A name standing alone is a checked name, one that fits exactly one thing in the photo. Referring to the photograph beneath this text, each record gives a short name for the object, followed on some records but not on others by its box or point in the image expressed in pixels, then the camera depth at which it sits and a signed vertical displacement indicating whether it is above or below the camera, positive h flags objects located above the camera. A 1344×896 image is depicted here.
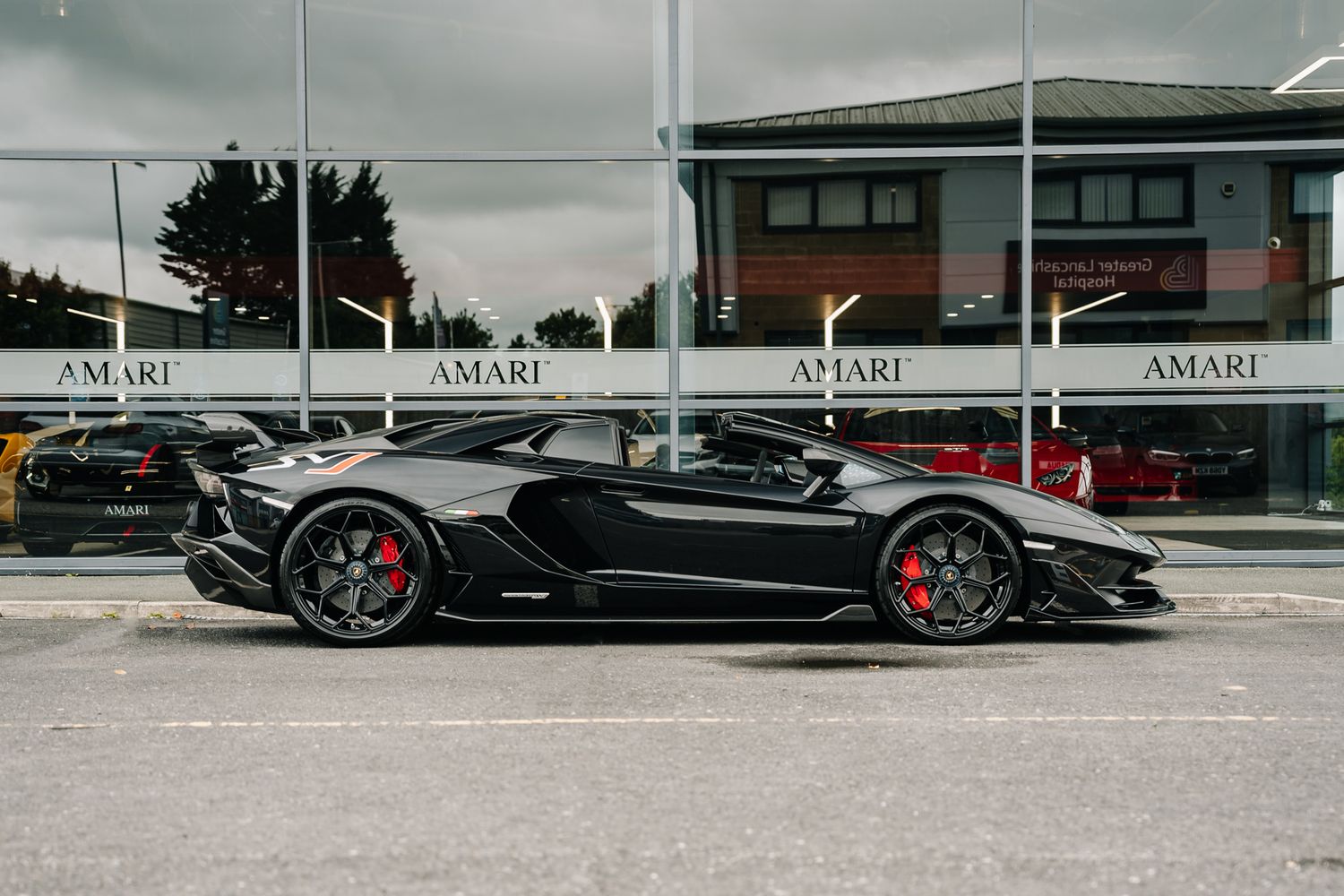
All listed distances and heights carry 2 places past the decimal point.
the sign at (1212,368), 9.63 +0.38
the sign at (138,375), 9.43 +0.36
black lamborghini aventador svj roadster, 6.14 -0.63
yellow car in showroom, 9.37 -0.29
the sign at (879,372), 9.67 +0.37
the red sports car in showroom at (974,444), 9.63 -0.19
